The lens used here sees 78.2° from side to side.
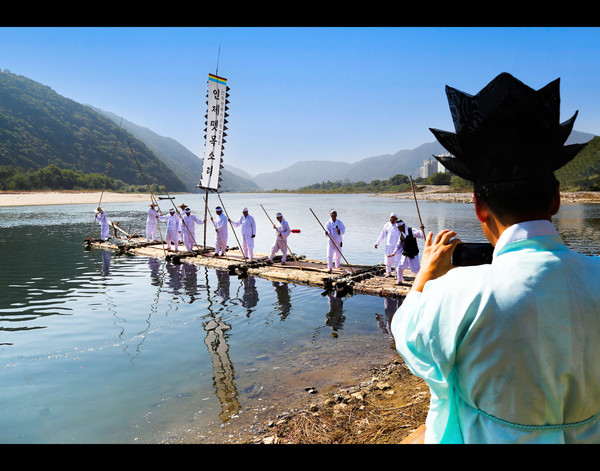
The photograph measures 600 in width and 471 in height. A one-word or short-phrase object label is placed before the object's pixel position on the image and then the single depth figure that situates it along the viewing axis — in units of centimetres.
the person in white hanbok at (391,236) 1197
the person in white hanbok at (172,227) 1927
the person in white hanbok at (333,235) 1355
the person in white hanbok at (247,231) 1587
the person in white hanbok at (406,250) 1111
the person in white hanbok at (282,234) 1523
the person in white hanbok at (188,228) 1855
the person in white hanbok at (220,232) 1678
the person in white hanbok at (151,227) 2224
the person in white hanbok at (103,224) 2223
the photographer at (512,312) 108
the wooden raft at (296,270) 1184
